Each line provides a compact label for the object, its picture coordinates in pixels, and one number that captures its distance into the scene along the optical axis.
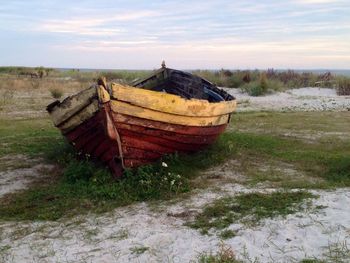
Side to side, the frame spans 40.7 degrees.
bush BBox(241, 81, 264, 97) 19.86
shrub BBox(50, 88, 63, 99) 19.05
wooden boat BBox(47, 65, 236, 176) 5.98
